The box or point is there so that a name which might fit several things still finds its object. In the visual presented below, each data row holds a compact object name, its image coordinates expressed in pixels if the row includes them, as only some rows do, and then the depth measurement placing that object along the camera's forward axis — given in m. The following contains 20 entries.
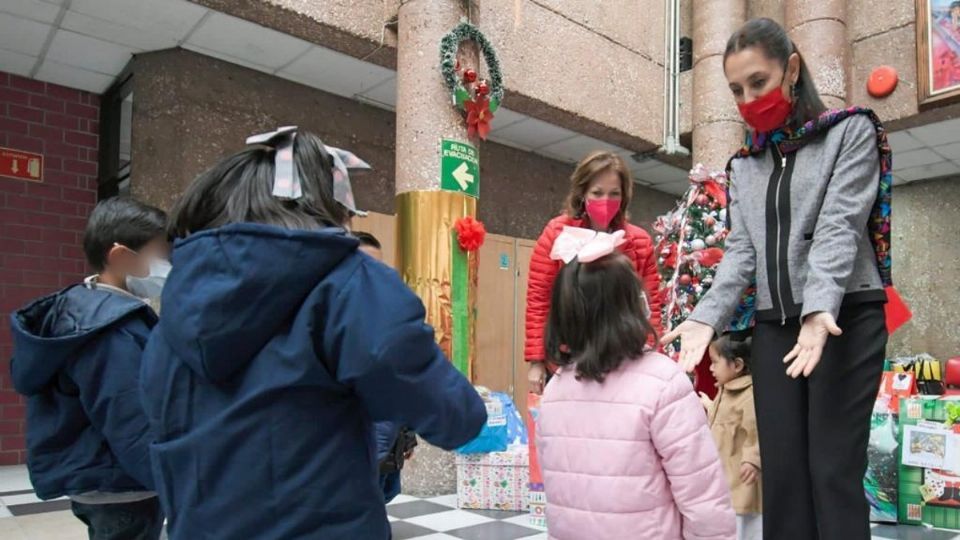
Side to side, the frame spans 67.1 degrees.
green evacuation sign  3.81
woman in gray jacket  1.32
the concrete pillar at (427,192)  3.73
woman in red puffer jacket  2.39
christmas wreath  3.80
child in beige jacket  2.33
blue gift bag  3.44
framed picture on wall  5.13
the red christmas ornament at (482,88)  3.90
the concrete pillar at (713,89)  5.89
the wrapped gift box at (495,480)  3.38
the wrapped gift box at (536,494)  3.09
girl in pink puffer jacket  1.32
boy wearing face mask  1.51
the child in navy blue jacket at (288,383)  0.91
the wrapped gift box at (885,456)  3.25
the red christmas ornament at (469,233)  3.77
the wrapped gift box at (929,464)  3.13
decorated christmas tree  3.34
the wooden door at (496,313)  6.20
